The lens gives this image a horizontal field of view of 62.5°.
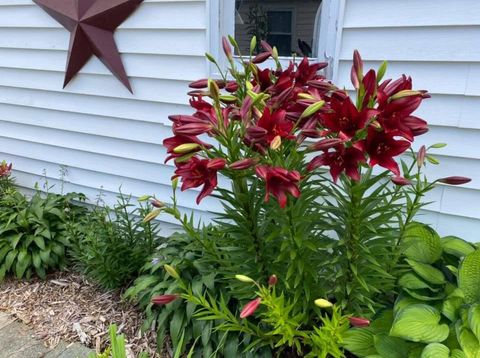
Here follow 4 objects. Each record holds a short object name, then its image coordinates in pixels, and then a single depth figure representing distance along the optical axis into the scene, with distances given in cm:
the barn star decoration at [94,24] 223
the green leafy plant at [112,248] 218
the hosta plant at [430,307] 133
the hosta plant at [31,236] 241
